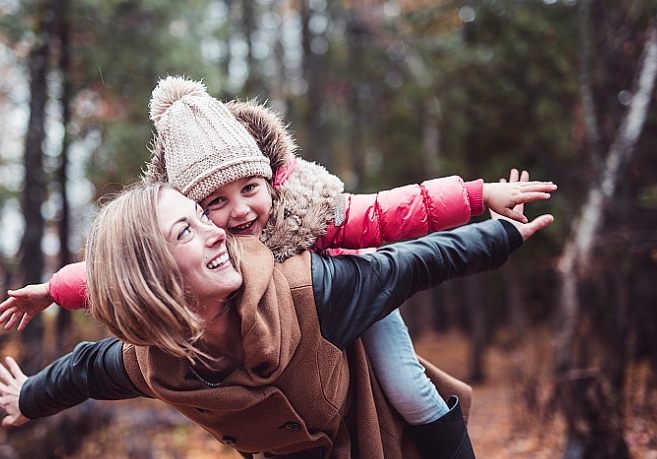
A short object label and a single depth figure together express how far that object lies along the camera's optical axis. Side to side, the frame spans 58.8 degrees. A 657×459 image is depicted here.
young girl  2.06
